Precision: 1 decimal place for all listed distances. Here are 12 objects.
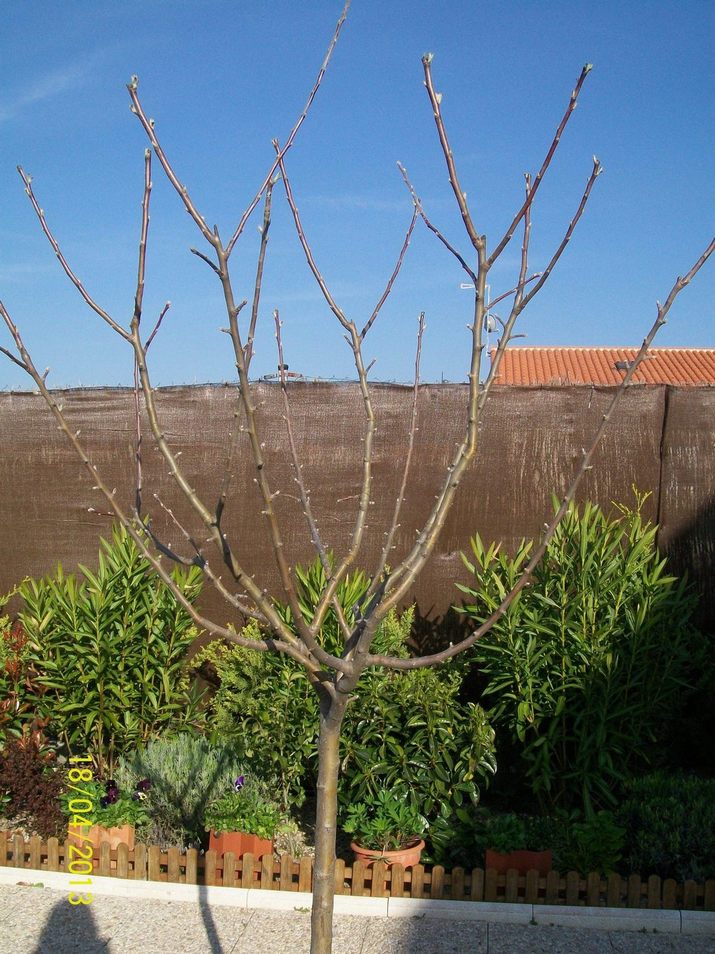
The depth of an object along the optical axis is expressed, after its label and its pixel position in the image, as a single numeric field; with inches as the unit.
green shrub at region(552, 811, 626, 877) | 144.8
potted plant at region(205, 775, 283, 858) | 152.8
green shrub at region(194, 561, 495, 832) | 159.9
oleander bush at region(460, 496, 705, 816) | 162.7
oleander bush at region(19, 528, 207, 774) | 175.2
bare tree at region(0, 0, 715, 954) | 69.8
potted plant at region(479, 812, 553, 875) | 145.9
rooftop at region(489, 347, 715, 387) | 938.1
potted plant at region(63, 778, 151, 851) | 158.2
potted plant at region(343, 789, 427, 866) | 149.9
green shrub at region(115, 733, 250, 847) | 160.6
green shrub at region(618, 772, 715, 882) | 144.6
